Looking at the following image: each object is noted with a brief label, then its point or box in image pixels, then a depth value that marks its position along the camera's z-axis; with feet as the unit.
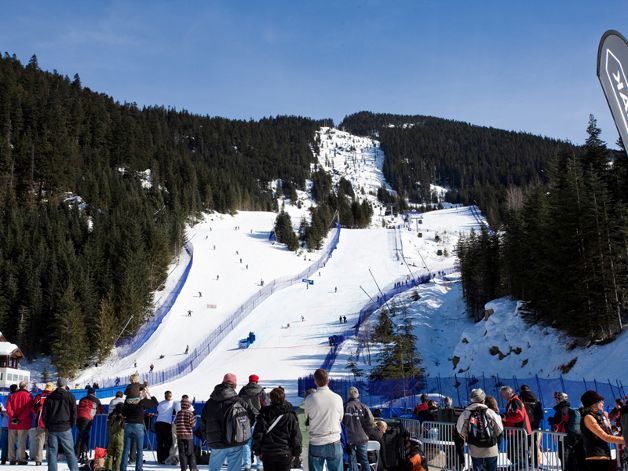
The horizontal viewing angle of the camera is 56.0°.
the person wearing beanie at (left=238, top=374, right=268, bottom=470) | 29.99
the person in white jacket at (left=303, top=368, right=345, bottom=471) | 22.04
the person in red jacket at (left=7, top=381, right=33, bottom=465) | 34.30
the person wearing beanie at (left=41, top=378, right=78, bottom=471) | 28.32
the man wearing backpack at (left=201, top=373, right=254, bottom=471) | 21.66
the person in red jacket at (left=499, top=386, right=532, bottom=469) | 28.53
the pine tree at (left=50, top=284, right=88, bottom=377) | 141.08
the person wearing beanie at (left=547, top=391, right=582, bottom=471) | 28.55
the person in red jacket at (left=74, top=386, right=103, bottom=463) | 36.29
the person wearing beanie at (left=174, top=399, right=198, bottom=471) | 32.50
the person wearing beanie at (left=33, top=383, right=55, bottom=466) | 35.65
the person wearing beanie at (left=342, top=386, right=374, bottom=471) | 27.37
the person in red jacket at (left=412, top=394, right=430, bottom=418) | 39.55
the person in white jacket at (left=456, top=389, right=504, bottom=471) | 23.36
